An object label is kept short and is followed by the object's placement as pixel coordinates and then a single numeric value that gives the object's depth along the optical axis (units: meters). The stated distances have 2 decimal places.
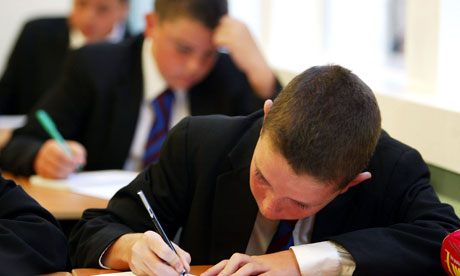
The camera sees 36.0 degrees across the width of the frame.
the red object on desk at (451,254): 1.62
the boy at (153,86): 3.08
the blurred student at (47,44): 4.66
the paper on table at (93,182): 2.65
